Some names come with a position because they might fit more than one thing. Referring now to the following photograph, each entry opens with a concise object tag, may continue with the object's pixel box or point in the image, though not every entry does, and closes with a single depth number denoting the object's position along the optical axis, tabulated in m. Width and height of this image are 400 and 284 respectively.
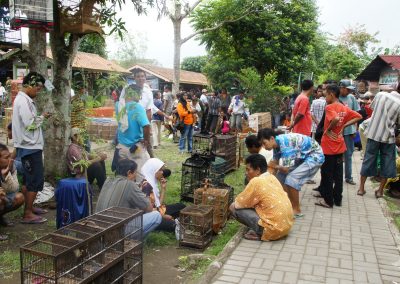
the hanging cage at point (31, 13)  5.14
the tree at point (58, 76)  6.59
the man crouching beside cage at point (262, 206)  4.70
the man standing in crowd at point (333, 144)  6.21
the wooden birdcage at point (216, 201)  5.44
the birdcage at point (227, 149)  8.29
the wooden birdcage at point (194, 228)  4.87
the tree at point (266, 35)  20.17
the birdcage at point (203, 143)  7.88
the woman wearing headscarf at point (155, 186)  5.23
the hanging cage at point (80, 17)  5.77
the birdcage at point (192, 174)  6.72
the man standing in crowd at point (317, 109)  8.30
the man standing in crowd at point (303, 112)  7.17
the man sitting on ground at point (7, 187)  5.00
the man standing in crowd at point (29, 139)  5.30
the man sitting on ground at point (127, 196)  4.37
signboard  19.02
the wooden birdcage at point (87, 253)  2.80
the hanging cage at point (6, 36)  6.42
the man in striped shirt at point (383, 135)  6.61
